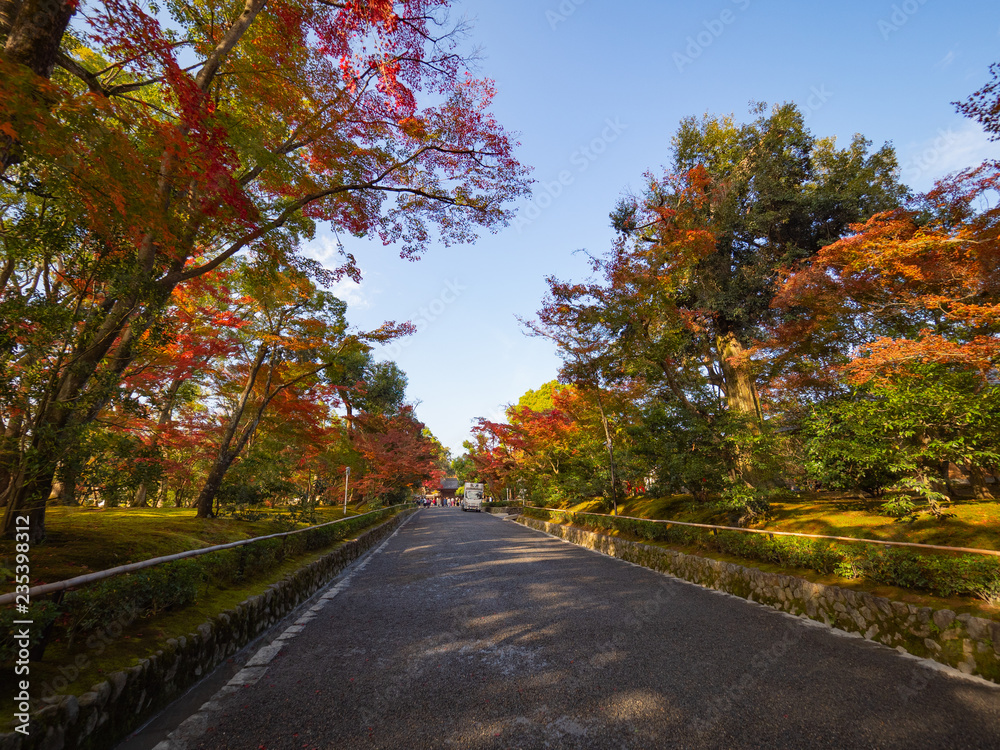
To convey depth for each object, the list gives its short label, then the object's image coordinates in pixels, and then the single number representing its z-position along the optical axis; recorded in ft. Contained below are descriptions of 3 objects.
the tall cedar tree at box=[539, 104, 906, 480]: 38.40
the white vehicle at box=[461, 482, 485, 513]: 132.87
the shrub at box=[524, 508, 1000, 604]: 13.92
